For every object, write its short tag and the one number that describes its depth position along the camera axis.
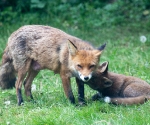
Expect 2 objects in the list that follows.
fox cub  15.42
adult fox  14.85
